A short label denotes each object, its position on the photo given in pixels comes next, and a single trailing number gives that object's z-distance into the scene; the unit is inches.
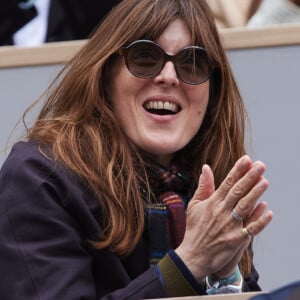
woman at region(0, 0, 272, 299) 209.5
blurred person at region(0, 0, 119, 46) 338.0
